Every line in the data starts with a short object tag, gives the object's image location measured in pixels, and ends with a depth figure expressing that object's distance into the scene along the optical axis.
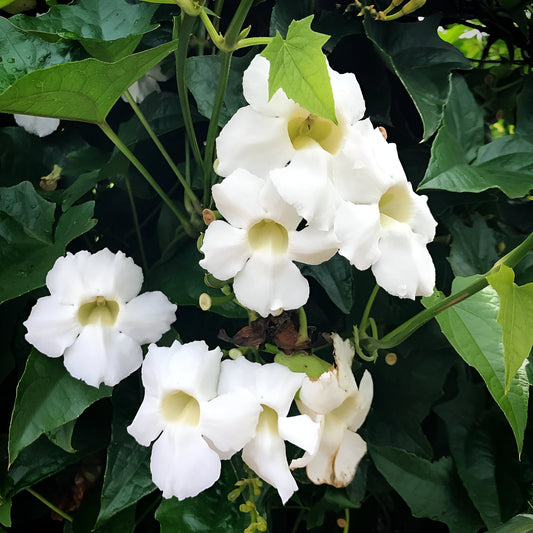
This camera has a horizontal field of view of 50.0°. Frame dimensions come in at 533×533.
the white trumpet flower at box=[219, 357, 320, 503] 0.37
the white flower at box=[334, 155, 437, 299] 0.33
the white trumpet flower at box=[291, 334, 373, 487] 0.41
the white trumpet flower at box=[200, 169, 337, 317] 0.35
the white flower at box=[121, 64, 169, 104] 0.57
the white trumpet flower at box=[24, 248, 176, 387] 0.43
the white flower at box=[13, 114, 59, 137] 0.58
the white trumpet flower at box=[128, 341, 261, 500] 0.37
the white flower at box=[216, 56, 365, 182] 0.35
